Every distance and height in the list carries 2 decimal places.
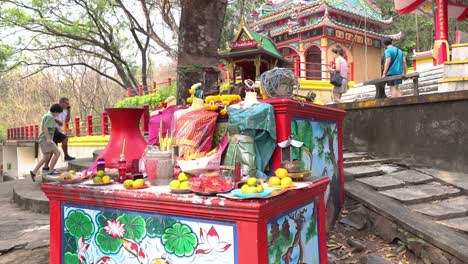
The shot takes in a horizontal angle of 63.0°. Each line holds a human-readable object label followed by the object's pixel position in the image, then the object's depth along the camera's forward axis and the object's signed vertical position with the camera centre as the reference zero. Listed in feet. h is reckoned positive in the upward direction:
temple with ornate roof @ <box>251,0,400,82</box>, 57.47 +15.20
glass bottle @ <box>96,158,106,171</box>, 10.57 -0.95
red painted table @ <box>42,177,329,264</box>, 7.07 -2.05
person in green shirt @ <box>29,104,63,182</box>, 24.00 -0.25
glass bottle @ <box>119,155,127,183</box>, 10.00 -1.02
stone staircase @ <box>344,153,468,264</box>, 12.04 -3.11
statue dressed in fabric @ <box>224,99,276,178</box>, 10.11 -0.20
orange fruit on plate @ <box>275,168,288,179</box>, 8.41 -1.00
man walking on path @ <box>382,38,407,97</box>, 25.76 +4.15
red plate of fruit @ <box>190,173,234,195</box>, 7.66 -1.14
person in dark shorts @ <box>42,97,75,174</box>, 27.48 +0.78
